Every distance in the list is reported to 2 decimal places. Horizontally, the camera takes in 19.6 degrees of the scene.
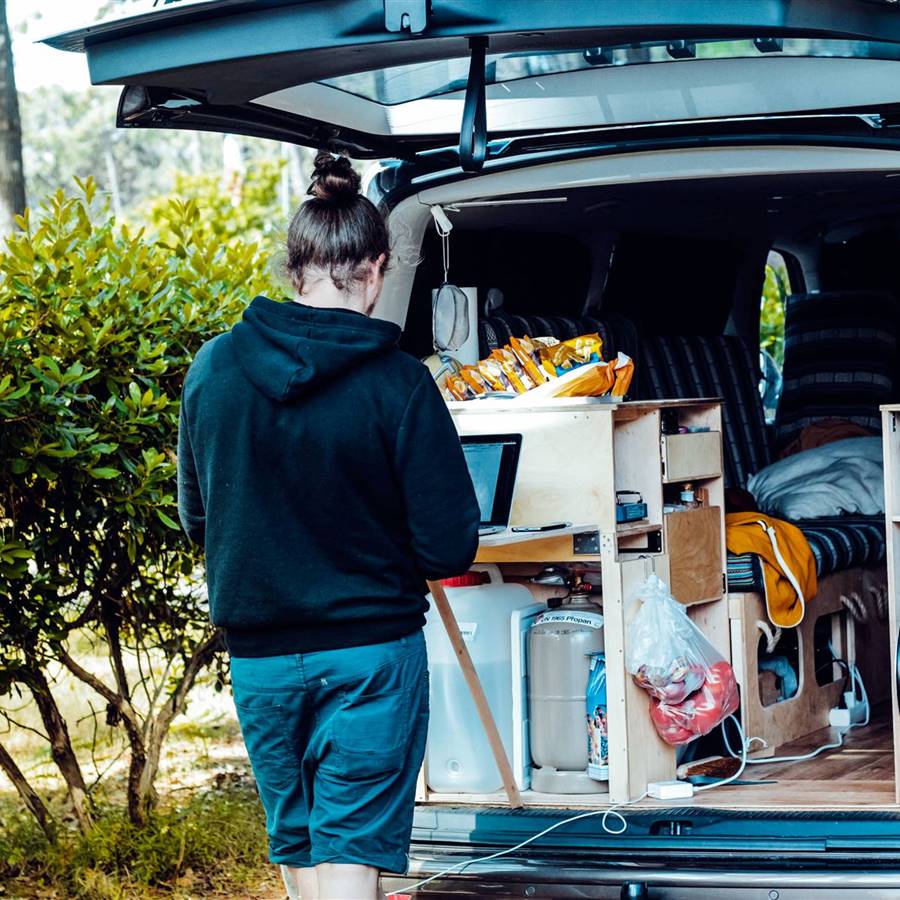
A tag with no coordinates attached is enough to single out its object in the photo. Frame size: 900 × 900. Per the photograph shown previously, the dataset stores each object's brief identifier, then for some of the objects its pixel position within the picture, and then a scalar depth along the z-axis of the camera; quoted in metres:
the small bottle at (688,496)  7.69
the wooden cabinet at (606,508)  6.75
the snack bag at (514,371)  7.23
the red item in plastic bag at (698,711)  6.93
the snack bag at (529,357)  7.21
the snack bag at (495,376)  7.26
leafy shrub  7.52
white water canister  6.93
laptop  6.51
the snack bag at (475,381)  7.28
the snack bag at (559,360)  7.17
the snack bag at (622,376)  7.11
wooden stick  5.95
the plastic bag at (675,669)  6.76
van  4.82
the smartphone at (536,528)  6.35
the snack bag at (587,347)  7.24
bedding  10.12
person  4.63
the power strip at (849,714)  8.83
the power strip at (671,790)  6.68
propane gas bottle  6.86
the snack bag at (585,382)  6.93
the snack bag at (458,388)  7.34
